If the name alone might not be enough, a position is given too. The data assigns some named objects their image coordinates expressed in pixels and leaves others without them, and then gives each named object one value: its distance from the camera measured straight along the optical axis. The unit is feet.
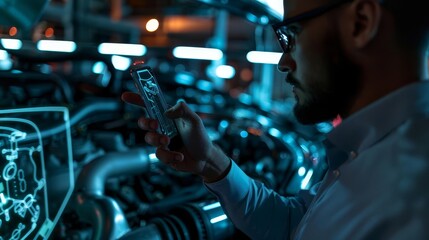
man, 2.66
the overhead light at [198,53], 14.21
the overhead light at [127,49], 11.40
